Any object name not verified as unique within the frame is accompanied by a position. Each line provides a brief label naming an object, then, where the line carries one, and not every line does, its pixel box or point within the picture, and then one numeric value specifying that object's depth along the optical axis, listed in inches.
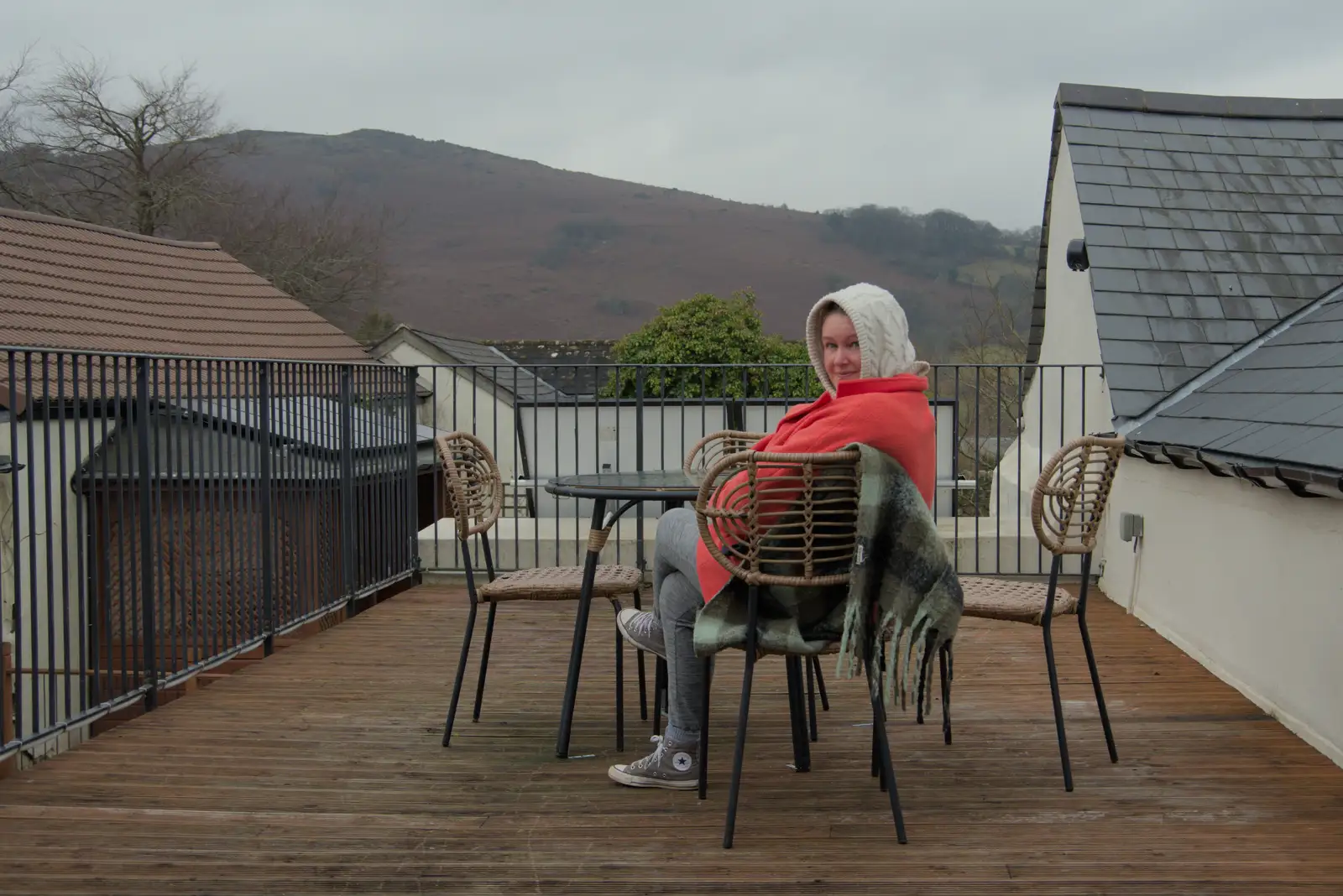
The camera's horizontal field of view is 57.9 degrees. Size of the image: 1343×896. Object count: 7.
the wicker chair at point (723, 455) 151.3
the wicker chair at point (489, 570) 148.1
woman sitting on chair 113.8
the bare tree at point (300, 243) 1486.2
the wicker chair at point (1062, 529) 130.6
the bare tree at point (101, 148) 1298.0
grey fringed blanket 112.3
